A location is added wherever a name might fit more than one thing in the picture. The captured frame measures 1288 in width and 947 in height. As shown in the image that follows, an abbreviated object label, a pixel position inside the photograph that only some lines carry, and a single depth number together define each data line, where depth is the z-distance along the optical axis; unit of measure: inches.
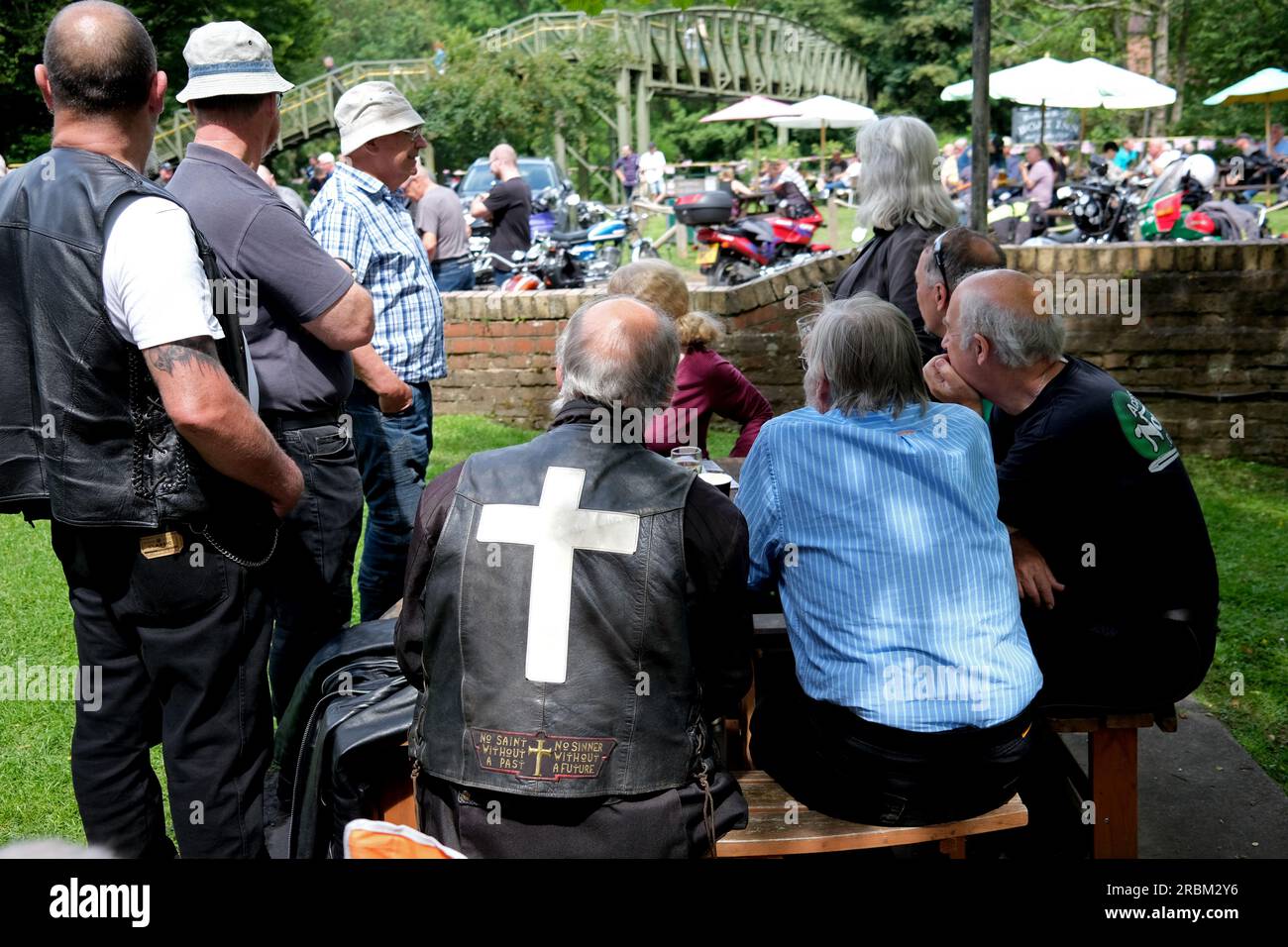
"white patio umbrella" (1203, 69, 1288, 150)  914.7
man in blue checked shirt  169.6
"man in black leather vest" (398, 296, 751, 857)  89.9
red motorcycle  536.1
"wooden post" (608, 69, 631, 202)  1160.6
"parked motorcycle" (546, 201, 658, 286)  536.7
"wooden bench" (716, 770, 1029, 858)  100.2
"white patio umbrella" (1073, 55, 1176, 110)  721.6
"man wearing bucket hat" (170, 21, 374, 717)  127.1
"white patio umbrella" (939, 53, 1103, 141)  690.8
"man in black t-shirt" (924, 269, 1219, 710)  114.9
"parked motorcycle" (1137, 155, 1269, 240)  524.7
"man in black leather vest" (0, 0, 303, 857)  98.6
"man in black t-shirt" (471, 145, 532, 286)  475.2
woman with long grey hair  172.4
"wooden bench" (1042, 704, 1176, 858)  120.6
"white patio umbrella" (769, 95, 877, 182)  1020.5
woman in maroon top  166.4
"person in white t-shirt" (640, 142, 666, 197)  1080.3
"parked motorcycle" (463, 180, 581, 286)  700.0
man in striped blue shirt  100.2
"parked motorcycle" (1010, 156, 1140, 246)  577.9
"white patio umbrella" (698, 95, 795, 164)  1058.7
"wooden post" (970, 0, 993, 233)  223.9
